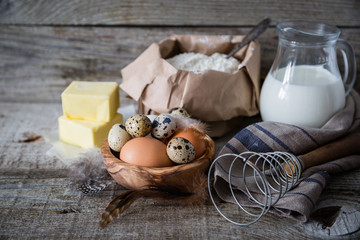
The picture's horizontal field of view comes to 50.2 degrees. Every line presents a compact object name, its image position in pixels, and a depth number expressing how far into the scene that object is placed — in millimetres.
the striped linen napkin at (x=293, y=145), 840
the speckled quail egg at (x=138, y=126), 853
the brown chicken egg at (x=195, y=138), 854
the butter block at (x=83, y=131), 1020
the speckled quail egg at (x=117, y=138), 849
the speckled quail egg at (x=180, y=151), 792
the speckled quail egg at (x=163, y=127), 864
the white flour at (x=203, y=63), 1127
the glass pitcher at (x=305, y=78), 996
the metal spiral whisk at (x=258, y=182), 794
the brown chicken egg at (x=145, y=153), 799
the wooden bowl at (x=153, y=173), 778
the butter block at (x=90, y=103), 1032
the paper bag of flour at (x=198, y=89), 1027
